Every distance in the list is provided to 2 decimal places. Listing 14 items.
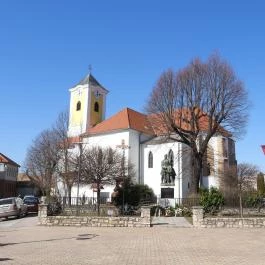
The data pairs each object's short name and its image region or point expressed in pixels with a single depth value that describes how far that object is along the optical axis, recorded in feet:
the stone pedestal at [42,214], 72.23
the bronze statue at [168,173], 161.27
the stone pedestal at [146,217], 67.67
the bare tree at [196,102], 113.09
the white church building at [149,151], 161.58
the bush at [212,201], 85.20
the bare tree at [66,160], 137.72
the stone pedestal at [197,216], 66.64
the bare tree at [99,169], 109.60
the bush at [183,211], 89.98
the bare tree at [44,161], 157.07
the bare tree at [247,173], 149.53
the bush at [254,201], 87.77
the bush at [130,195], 89.30
